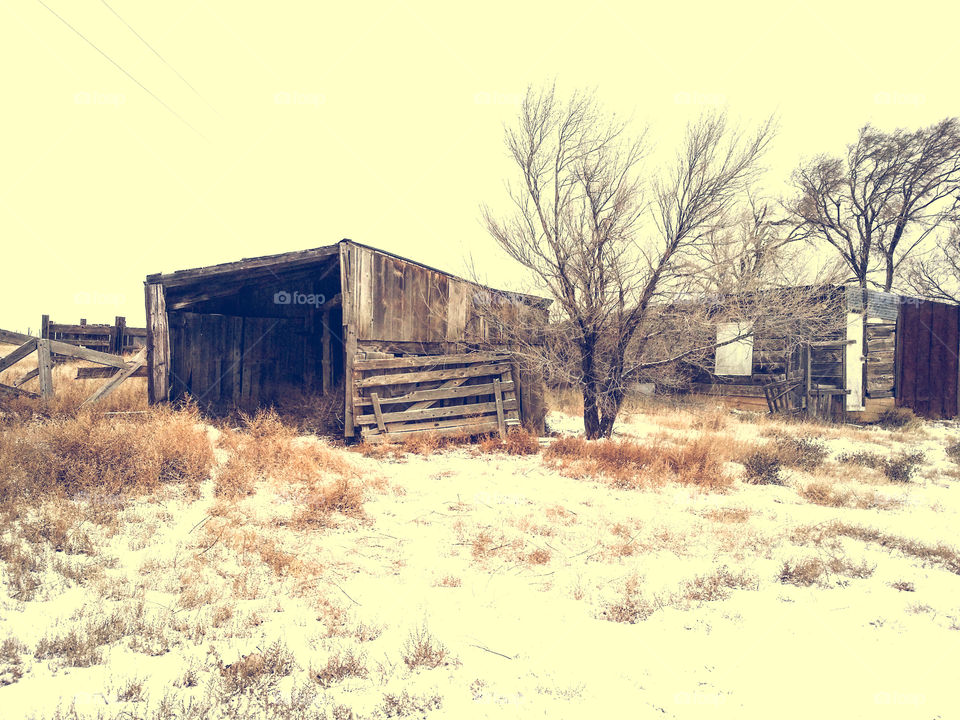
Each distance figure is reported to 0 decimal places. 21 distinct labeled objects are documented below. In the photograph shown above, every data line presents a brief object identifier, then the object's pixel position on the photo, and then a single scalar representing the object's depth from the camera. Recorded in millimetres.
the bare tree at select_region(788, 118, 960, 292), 23906
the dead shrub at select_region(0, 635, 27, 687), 3109
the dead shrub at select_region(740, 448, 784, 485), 8547
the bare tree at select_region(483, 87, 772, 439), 10867
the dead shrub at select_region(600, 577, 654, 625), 4121
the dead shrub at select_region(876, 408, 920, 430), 15508
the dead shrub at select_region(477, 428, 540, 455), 10352
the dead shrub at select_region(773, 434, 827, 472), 9445
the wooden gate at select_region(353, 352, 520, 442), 10703
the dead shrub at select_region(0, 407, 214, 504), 6312
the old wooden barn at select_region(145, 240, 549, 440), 10648
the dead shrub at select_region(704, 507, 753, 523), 6566
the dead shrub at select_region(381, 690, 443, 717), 2979
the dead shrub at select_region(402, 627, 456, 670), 3432
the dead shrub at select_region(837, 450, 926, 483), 8922
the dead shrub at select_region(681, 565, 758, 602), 4543
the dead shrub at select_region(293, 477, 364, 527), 6086
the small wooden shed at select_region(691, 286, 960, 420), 15602
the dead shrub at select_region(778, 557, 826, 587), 4824
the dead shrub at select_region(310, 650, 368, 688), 3215
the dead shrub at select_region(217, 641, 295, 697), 3113
